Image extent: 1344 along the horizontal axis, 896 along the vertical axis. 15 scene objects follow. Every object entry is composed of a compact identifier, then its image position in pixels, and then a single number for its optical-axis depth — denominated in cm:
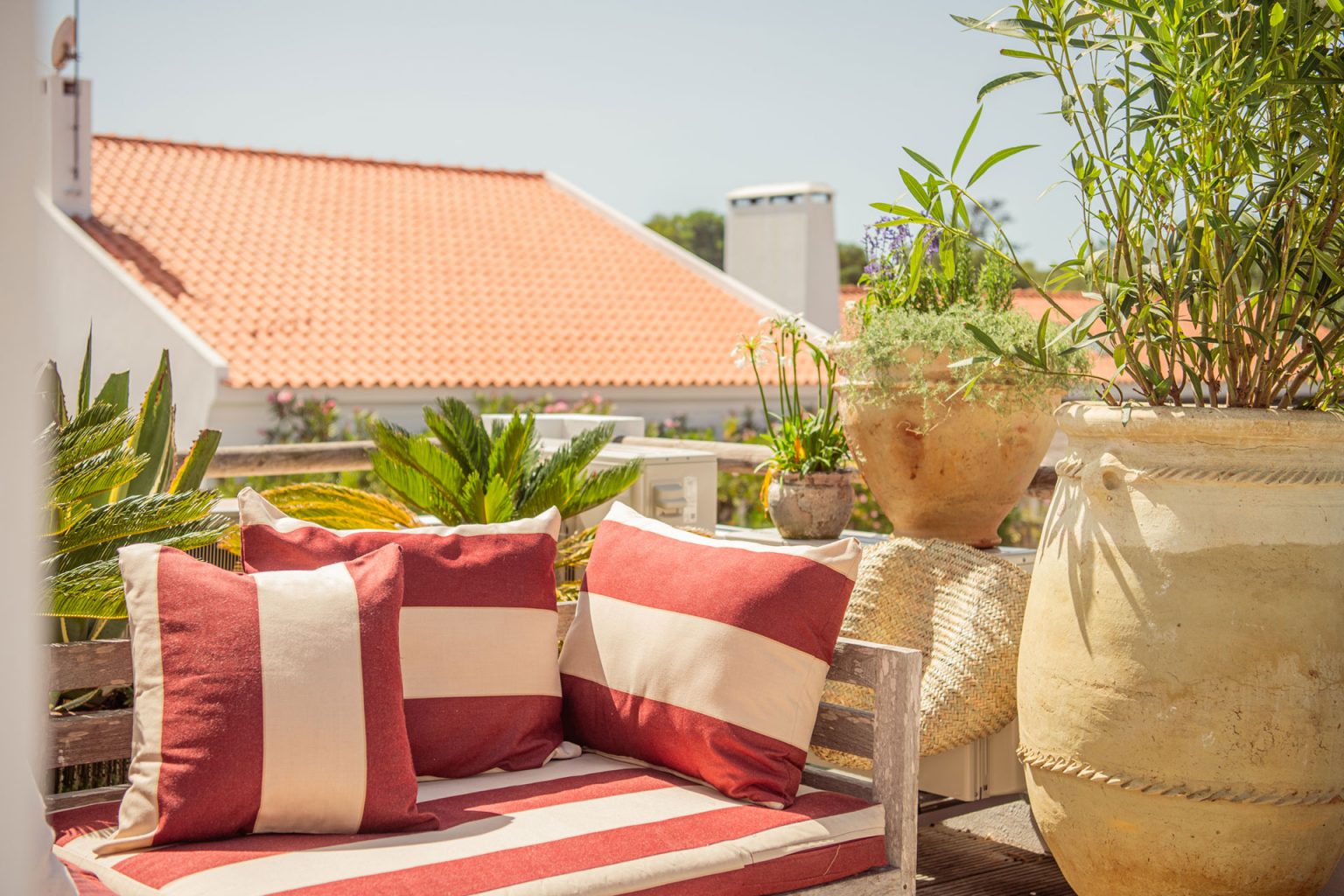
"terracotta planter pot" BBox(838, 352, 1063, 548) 288
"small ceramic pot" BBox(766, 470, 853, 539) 329
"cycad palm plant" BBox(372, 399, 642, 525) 315
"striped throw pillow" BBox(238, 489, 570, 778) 232
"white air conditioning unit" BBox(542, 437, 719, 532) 354
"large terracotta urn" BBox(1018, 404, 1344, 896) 203
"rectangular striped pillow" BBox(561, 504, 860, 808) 224
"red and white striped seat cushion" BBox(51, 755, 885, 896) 180
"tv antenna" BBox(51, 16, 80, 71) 1106
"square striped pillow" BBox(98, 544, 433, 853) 191
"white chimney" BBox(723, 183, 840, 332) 1565
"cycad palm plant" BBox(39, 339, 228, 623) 210
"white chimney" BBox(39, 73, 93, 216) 1204
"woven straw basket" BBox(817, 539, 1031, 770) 269
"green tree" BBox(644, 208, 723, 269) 3547
